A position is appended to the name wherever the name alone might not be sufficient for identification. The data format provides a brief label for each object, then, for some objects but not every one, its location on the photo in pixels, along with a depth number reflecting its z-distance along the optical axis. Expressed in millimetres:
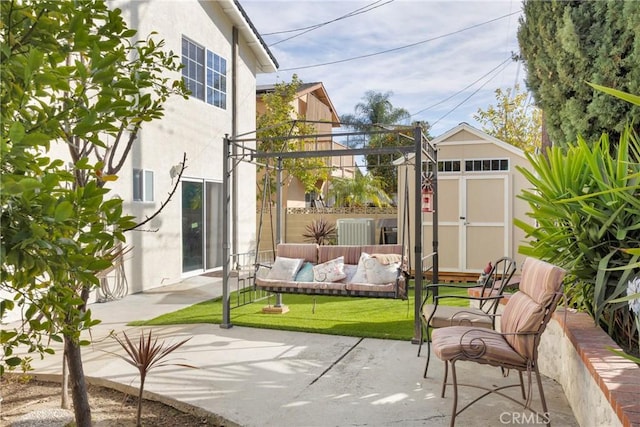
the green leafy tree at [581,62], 4707
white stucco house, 8125
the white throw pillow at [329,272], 6188
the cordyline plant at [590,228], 3262
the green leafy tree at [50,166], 1064
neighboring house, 17094
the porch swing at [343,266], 5215
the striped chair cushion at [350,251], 6316
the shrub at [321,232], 11906
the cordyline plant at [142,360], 2988
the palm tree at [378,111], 26625
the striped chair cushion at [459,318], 4051
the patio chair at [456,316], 4035
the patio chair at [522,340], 2951
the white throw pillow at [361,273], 5957
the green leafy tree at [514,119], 16828
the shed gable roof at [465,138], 9633
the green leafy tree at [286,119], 13766
